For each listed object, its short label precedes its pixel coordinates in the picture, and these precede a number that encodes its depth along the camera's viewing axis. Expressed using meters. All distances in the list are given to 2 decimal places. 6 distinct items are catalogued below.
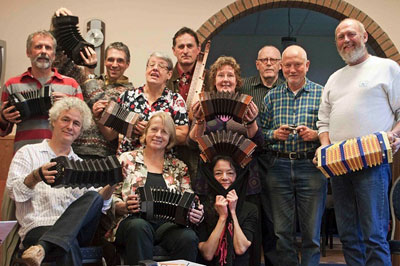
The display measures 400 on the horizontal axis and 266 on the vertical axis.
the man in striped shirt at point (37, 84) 3.49
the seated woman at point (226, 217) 3.31
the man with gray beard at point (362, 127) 3.11
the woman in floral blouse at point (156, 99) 3.66
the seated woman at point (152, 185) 3.03
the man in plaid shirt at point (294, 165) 3.45
